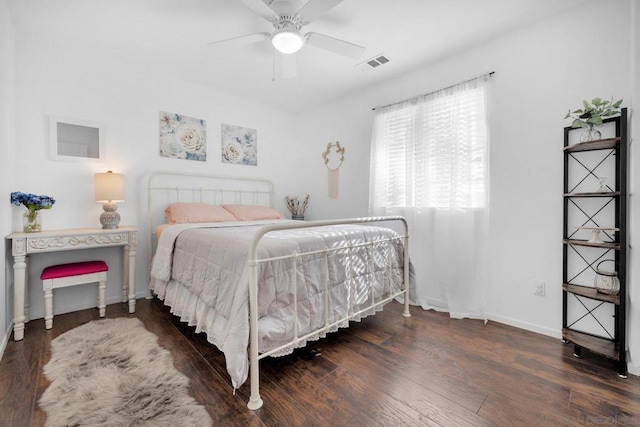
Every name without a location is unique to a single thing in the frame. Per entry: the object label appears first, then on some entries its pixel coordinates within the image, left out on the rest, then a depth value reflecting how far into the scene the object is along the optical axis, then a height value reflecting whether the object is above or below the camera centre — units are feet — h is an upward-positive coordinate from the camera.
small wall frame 8.54 +2.18
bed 4.79 -1.55
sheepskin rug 4.31 -3.14
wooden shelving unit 5.56 -0.83
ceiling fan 5.93 +4.15
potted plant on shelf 5.95 +1.99
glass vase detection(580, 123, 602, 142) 6.19 +1.61
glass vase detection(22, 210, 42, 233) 7.65 -0.34
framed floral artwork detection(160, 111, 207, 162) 10.61 +2.79
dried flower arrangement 13.89 +0.18
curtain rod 8.05 +3.80
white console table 6.88 -0.98
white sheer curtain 8.29 +0.70
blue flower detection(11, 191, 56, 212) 7.32 +0.23
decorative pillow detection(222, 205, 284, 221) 11.04 -0.13
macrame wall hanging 12.62 +2.11
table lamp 8.61 +0.53
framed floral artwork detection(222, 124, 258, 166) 12.19 +2.82
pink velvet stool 7.45 -1.86
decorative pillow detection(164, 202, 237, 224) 9.62 -0.15
